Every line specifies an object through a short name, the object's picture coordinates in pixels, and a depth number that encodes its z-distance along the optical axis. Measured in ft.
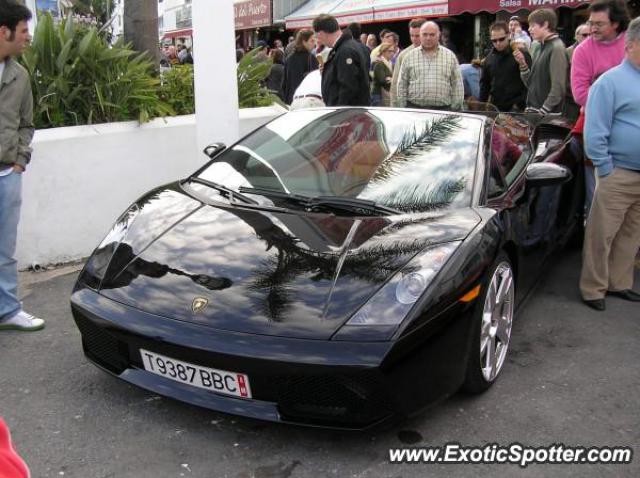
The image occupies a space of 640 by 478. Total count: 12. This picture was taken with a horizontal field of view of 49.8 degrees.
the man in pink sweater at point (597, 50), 16.85
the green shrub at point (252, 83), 22.74
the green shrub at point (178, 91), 20.62
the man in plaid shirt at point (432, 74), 21.77
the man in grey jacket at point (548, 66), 21.97
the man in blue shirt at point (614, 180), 13.39
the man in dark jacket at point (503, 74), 24.41
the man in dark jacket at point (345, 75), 21.13
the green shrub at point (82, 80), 17.69
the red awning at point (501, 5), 41.91
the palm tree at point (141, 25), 23.80
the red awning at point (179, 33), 113.60
